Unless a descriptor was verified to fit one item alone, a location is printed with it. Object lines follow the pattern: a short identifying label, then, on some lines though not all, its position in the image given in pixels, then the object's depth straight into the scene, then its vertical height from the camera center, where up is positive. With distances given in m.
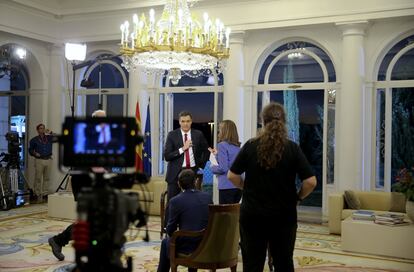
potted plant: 5.80 -0.55
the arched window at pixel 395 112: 8.03 +0.42
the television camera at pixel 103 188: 1.93 -0.19
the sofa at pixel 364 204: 7.09 -0.91
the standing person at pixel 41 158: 9.92 -0.40
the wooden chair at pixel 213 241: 3.80 -0.76
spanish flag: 7.37 -0.19
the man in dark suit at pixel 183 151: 5.96 -0.15
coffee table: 5.73 -1.12
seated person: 3.90 -0.58
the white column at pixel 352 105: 7.90 +0.52
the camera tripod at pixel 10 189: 9.12 -0.96
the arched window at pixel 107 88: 10.56 +1.01
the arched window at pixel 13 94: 10.95 +0.93
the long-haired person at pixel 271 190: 3.18 -0.32
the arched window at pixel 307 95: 8.53 +0.75
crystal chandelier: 6.03 +1.14
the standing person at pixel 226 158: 5.27 -0.20
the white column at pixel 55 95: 10.49 +0.87
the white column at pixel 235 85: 8.82 +0.92
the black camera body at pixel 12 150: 9.48 -0.23
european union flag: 8.93 -0.19
